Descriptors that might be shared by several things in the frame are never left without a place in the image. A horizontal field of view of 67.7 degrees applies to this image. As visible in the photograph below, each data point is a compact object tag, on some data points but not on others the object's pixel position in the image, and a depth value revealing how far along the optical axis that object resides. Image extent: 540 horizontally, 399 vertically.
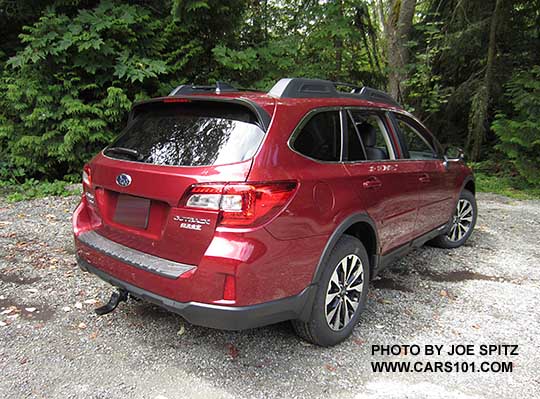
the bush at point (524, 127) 8.24
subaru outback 2.14
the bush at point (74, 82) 6.30
